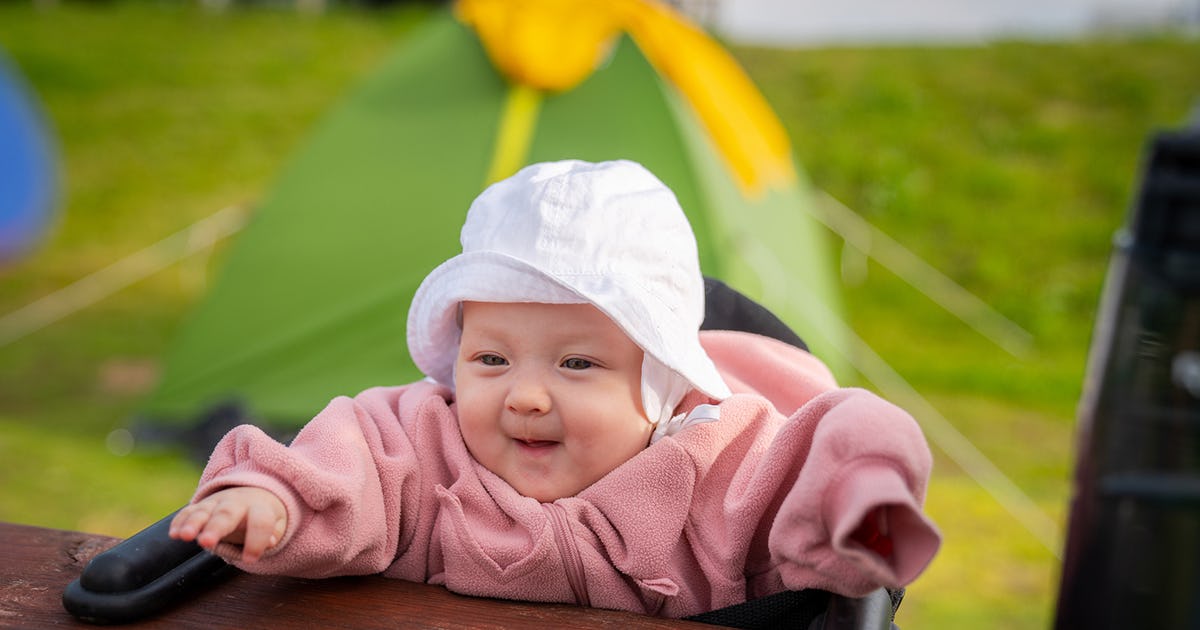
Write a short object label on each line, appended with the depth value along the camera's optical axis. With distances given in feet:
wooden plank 2.97
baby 3.34
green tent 12.18
